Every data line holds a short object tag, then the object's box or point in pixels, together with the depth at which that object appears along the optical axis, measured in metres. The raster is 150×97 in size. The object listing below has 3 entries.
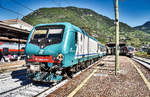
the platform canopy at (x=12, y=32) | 12.25
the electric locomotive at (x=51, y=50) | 6.60
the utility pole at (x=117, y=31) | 9.23
